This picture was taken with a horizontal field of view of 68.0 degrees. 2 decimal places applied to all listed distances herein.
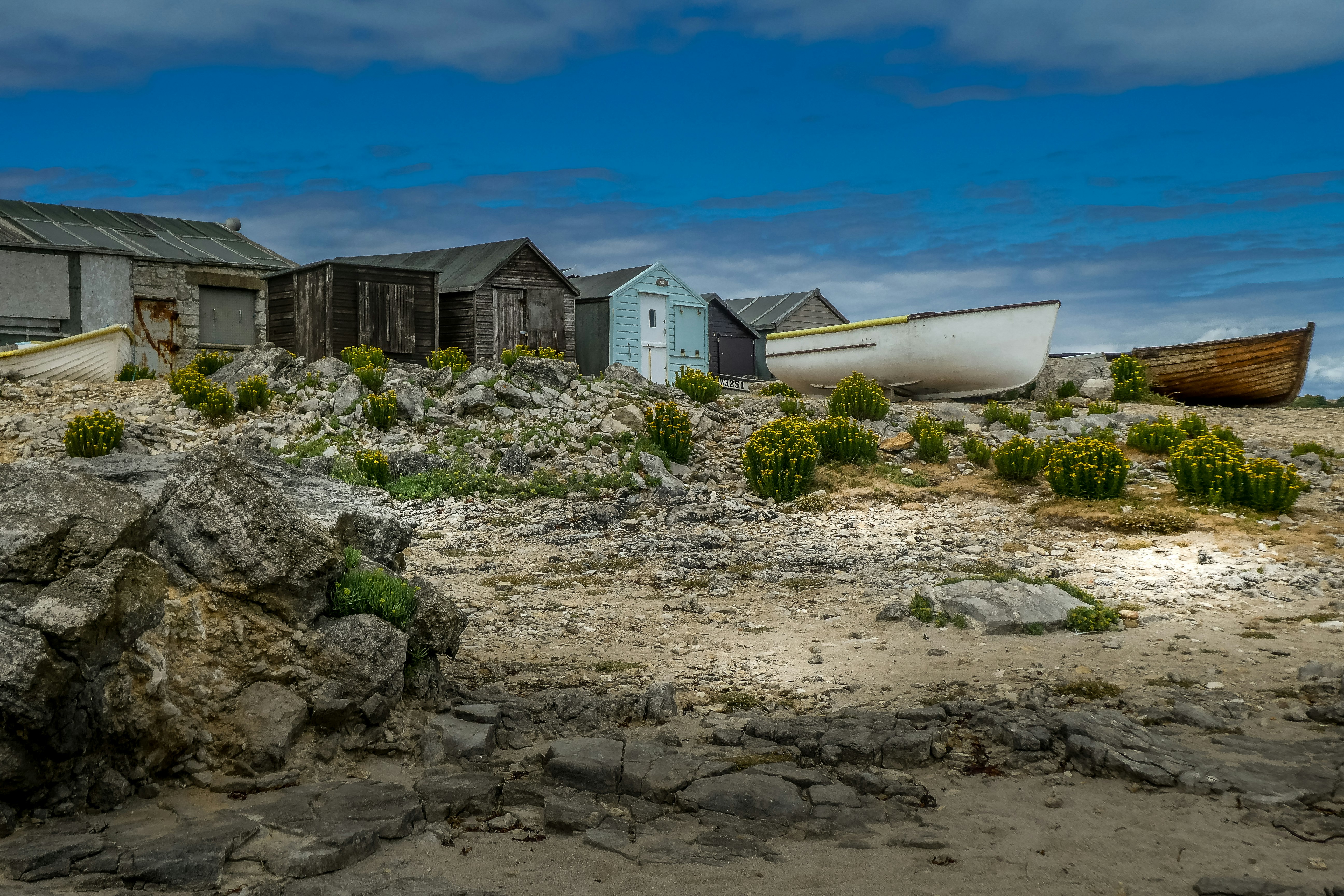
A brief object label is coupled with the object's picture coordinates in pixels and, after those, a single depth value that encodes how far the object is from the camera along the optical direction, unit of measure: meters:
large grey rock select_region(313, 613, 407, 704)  6.09
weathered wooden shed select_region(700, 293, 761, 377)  39.91
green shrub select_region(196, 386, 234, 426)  19.58
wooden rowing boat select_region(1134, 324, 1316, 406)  23.56
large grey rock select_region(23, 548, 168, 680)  4.75
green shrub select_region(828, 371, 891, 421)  20.56
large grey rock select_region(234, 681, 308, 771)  5.61
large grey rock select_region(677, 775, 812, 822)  5.29
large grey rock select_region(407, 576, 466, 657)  6.84
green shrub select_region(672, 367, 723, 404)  22.38
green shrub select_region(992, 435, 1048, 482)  15.26
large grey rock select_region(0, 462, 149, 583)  4.84
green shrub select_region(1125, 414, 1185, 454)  16.30
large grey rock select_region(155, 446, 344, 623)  5.97
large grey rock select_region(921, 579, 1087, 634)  8.62
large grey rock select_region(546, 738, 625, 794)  5.60
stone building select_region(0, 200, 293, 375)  26.84
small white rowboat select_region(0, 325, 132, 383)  23.00
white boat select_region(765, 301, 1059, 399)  23.53
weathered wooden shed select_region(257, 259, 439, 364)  25.55
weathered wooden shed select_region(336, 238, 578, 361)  29.19
